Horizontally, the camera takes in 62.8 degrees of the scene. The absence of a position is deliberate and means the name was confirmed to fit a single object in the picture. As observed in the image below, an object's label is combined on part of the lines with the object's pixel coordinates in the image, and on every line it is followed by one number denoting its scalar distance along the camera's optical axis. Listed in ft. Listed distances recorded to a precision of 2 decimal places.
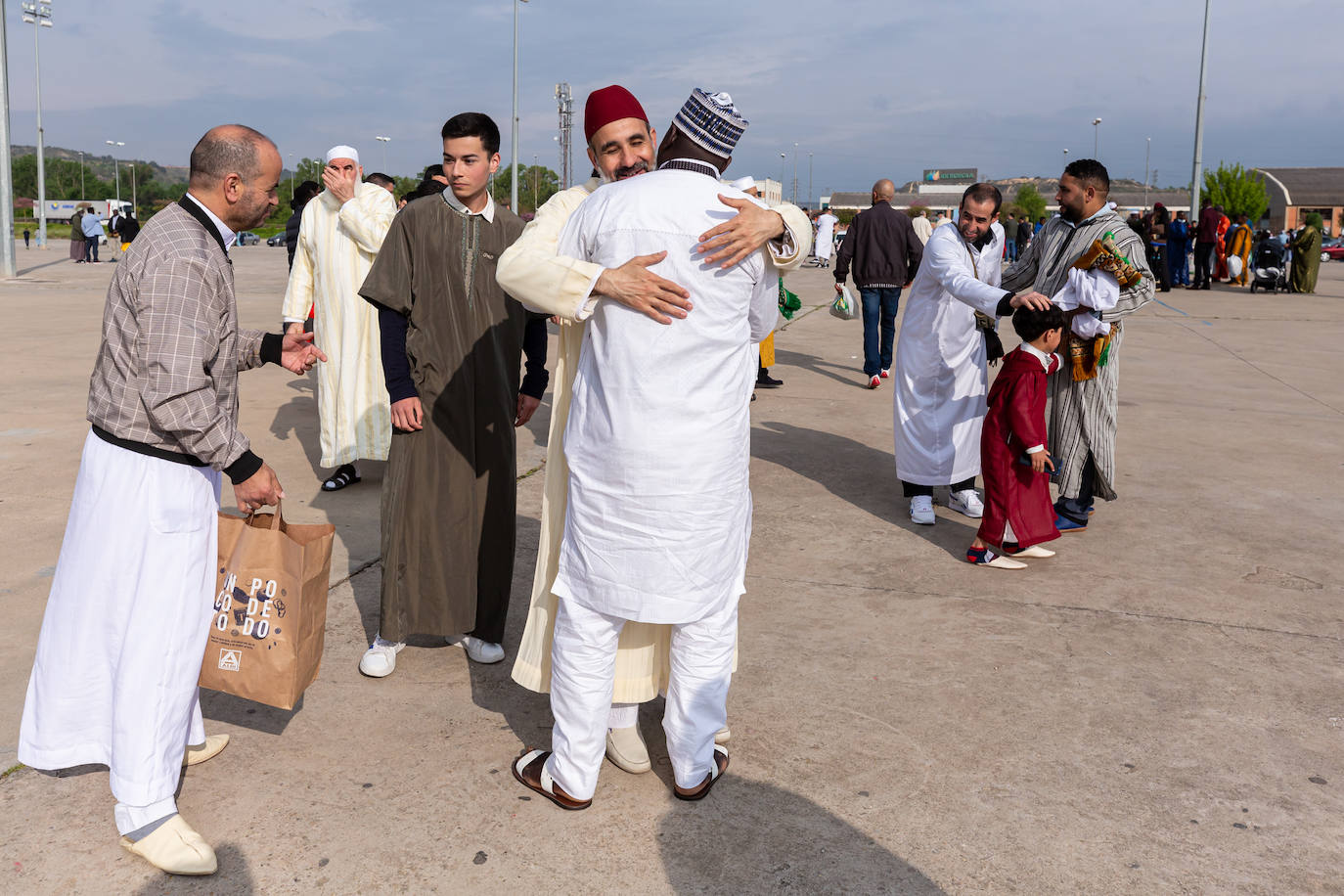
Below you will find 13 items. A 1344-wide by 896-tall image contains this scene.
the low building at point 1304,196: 266.16
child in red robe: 16.48
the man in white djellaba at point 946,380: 19.38
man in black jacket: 34.06
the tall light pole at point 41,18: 129.39
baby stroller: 73.82
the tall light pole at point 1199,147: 89.76
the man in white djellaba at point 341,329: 19.61
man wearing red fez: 8.64
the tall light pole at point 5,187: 70.28
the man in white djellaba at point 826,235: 77.36
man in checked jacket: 8.20
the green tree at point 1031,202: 312.29
